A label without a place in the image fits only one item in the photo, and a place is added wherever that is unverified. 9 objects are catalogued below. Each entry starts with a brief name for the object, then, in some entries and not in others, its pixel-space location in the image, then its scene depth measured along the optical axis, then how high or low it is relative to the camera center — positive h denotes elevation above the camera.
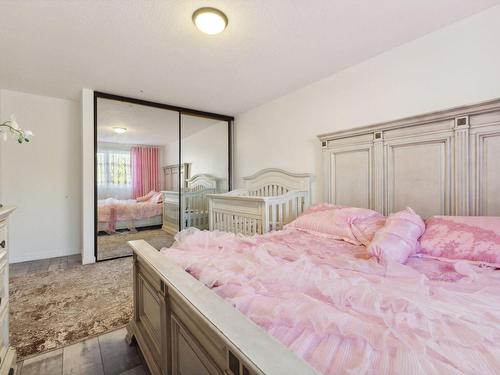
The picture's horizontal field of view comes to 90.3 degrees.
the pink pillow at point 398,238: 1.31 -0.28
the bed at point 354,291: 0.60 -0.38
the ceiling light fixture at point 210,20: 1.74 +1.21
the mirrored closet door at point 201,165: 3.95 +0.39
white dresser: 1.23 -0.58
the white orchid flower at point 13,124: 1.31 +0.35
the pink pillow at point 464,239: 1.24 -0.27
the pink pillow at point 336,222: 1.79 -0.27
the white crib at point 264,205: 2.57 -0.19
